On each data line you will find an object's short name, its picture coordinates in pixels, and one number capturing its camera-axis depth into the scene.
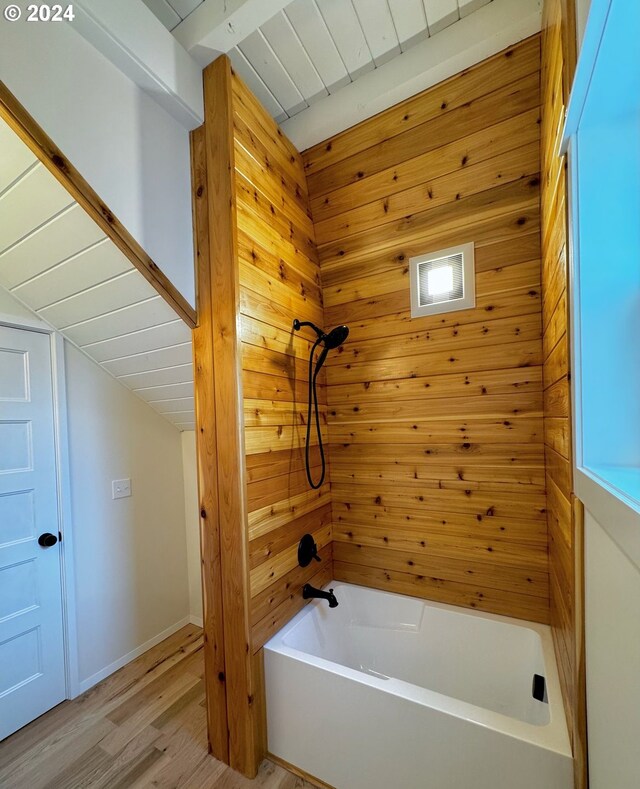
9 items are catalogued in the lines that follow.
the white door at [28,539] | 1.60
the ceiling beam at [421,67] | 1.29
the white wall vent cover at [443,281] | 1.59
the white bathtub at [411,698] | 1.02
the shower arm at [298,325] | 1.69
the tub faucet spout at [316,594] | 1.64
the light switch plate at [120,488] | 2.04
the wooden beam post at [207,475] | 1.39
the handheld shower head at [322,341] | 1.63
